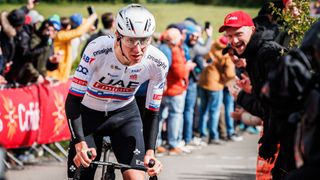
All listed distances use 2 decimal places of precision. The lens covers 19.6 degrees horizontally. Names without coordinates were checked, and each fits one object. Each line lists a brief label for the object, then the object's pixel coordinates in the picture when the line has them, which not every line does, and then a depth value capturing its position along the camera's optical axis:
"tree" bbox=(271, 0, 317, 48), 8.85
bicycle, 7.54
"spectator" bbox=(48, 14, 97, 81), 15.56
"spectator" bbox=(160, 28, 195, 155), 15.45
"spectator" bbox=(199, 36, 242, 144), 17.03
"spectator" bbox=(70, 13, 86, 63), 16.78
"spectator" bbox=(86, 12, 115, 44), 15.74
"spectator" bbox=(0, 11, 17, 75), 13.50
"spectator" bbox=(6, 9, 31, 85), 13.69
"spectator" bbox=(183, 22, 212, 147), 16.33
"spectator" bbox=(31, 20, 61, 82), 14.36
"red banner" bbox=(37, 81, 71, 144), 13.98
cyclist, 7.90
